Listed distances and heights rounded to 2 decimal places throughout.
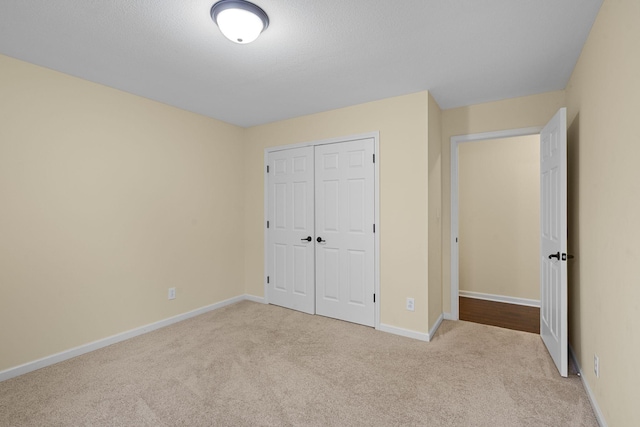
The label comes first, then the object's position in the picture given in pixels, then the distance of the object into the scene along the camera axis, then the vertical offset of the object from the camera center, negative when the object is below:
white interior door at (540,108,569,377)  2.29 -0.20
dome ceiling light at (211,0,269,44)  1.74 +1.14
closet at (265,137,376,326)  3.44 -0.19
